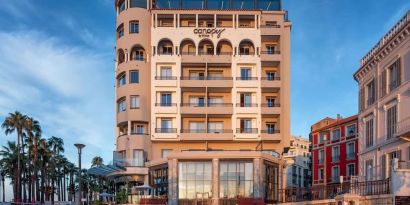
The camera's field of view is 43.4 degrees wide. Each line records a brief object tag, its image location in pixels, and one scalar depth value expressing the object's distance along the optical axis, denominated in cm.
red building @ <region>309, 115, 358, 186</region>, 6569
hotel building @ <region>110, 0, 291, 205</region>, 5216
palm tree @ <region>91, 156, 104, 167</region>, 11651
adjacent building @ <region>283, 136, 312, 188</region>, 10612
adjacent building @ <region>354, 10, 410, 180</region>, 3167
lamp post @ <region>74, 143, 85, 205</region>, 2769
